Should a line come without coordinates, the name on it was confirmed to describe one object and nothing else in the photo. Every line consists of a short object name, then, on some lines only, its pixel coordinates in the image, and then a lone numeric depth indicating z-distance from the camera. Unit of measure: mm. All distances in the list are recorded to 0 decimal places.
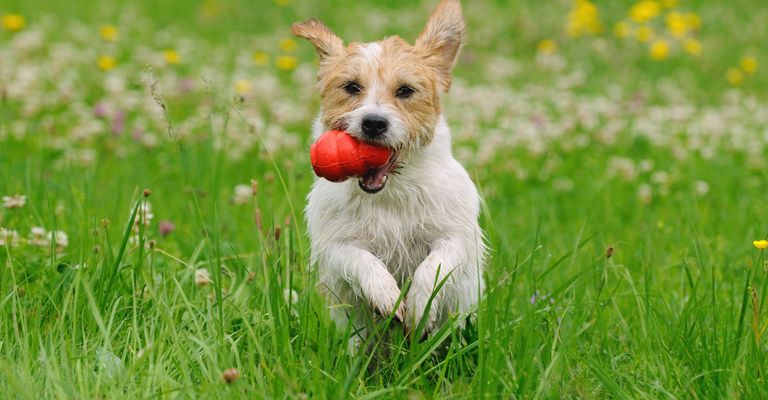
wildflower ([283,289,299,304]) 9188
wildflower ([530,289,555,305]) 7698
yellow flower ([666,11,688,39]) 22312
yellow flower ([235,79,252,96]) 17797
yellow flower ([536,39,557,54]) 23208
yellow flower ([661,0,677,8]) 23922
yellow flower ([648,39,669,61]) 21953
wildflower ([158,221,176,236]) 10562
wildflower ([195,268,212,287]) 8762
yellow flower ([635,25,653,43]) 22750
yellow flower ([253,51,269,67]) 20378
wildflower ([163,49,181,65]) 20016
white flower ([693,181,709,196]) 13828
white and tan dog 8266
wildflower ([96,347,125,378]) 6906
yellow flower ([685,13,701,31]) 23250
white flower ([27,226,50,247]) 9149
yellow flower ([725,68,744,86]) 21812
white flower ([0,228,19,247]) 8691
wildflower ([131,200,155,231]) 7962
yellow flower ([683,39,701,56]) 22234
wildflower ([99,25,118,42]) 21047
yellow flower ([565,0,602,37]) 23641
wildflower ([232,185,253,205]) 12367
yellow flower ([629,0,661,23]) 22281
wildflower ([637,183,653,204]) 13609
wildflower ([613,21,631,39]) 23344
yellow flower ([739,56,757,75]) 21953
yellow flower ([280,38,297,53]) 19687
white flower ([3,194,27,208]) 9358
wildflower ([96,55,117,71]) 19022
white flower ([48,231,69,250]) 9219
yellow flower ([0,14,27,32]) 21344
